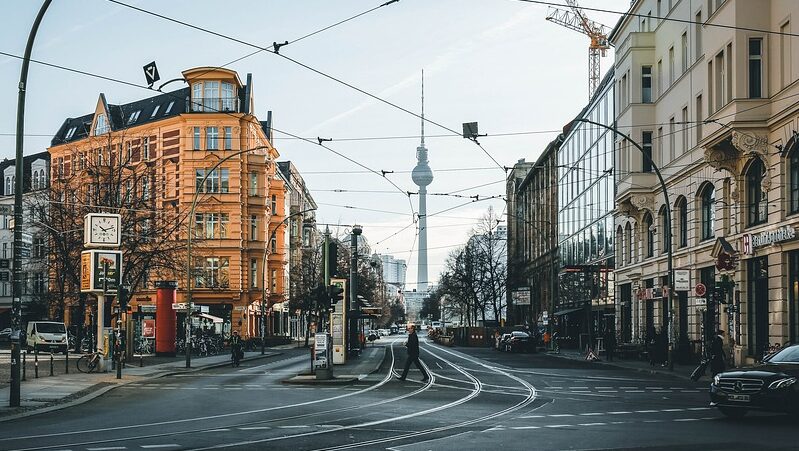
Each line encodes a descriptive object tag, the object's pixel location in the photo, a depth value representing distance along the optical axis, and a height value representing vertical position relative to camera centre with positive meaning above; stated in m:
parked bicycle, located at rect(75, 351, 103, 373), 36.81 -3.18
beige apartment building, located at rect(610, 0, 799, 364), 35.09 +4.50
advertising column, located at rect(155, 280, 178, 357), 53.19 -2.17
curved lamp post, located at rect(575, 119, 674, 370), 39.09 +0.02
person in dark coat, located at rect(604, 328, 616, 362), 51.14 -3.43
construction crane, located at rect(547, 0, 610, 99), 113.75 +27.21
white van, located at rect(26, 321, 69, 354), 59.09 -3.41
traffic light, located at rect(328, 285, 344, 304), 32.19 -0.59
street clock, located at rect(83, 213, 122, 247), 34.28 +1.51
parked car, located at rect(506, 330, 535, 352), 66.38 -4.38
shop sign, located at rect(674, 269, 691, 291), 39.38 -0.20
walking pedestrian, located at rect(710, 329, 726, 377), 30.55 -2.42
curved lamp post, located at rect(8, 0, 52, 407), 21.34 +0.28
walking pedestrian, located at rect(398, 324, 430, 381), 31.74 -2.25
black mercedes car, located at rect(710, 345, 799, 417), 17.84 -2.01
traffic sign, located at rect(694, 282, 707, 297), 38.38 -0.57
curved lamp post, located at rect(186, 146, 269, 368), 40.28 -0.37
